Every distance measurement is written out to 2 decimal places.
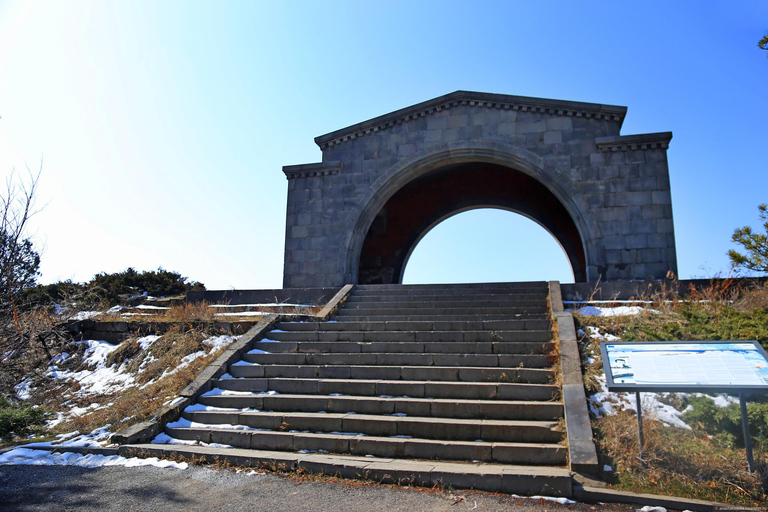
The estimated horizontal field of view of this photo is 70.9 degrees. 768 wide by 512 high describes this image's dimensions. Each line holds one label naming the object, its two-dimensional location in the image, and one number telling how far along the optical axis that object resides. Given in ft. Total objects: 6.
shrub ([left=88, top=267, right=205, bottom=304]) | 66.08
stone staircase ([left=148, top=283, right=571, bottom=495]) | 18.19
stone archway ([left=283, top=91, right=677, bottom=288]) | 44.19
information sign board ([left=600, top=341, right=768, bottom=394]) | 15.67
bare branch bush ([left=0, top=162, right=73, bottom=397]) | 26.35
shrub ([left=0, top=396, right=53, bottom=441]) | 23.76
